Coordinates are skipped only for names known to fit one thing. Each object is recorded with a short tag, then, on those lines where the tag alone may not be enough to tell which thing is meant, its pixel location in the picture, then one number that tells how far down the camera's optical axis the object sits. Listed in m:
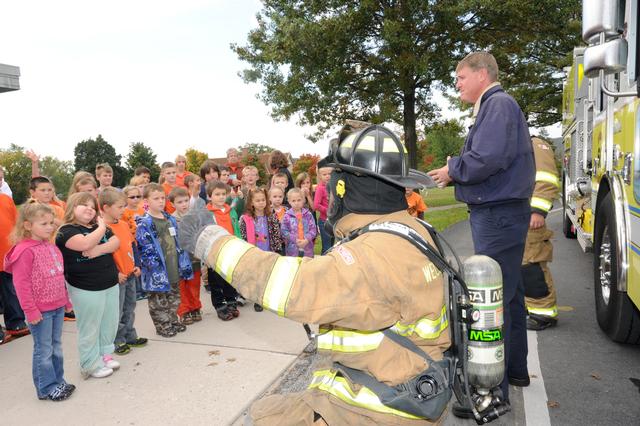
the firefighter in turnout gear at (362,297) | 1.52
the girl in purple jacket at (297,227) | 5.95
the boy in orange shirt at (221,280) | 5.34
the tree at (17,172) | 62.16
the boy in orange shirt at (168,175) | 6.90
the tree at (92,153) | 72.00
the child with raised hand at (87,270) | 3.73
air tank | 2.18
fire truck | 2.38
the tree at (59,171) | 91.56
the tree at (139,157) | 66.31
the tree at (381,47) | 14.31
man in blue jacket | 2.96
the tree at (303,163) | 72.69
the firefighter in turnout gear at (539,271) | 4.08
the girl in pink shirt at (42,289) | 3.45
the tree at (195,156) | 81.09
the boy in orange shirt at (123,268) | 4.37
